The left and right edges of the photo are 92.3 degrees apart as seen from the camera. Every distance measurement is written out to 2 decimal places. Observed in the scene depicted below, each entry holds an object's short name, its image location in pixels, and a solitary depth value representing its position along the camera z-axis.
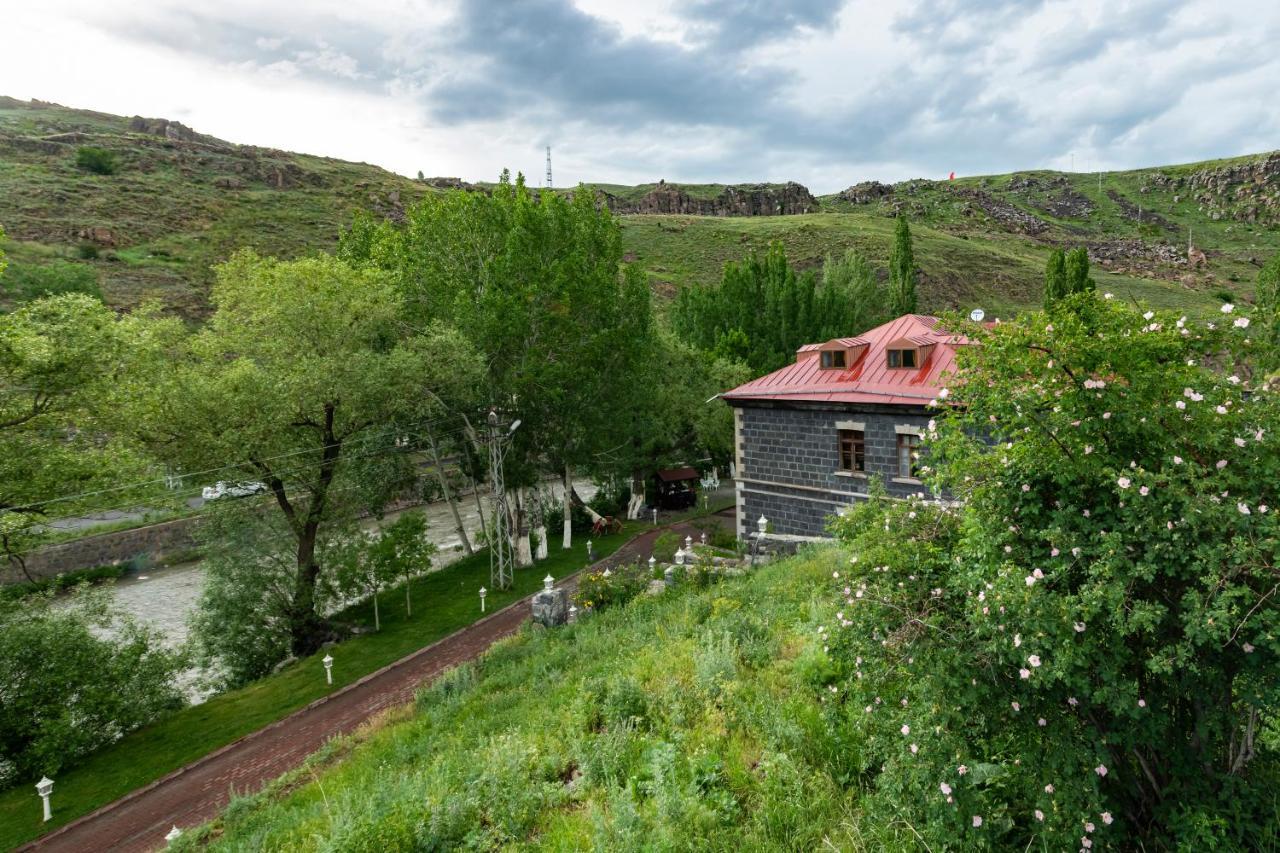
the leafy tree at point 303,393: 15.98
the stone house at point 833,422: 18.52
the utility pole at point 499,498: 22.11
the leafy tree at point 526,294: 22.34
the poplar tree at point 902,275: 44.75
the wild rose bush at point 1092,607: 3.41
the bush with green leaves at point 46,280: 42.41
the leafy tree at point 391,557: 19.89
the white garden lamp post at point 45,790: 11.07
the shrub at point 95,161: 75.81
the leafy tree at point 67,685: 12.89
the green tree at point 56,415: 13.30
